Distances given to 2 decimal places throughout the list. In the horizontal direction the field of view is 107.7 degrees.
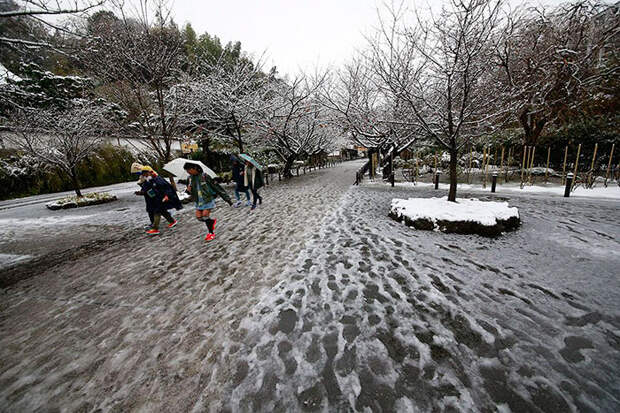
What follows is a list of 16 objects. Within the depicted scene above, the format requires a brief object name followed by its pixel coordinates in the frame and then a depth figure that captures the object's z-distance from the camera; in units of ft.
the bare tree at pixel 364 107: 41.68
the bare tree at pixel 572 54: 34.91
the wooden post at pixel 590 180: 30.09
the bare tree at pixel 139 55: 27.07
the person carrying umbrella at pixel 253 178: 27.32
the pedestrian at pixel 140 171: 18.40
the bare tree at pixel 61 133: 33.55
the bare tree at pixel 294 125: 46.91
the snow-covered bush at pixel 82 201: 33.30
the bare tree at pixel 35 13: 11.86
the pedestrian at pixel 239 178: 28.83
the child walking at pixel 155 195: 18.75
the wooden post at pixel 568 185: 27.13
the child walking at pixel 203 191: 16.90
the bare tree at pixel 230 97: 39.78
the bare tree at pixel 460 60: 16.35
